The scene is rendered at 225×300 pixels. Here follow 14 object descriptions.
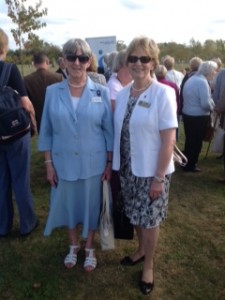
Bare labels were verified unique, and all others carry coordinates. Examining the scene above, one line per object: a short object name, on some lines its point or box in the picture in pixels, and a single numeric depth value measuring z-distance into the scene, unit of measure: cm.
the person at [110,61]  398
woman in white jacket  194
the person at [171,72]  621
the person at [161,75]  451
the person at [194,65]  529
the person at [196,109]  433
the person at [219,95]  411
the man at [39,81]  408
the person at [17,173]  250
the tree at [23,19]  941
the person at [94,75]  306
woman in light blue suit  214
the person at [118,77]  276
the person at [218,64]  571
